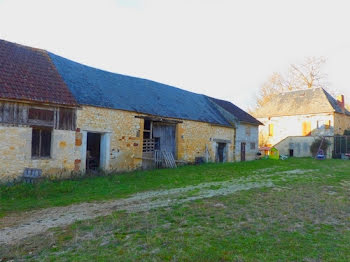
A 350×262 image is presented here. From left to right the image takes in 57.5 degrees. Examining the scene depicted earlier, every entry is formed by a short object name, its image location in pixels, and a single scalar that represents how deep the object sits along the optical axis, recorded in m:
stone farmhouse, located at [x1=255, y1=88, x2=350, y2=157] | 28.73
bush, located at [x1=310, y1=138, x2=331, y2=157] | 28.27
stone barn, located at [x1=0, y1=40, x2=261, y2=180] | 11.89
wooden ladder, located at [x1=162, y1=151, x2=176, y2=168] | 17.05
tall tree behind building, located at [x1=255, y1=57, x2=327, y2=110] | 38.22
